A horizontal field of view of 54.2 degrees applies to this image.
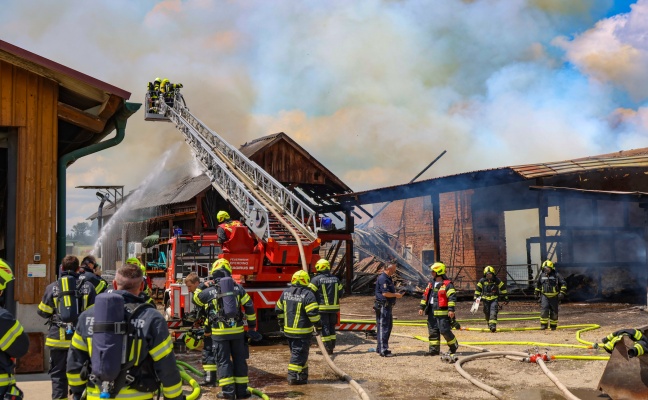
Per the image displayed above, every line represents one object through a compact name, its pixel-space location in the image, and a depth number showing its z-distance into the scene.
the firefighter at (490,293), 14.36
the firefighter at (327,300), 11.26
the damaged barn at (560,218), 20.02
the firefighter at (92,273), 7.30
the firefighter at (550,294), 14.32
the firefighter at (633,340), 6.50
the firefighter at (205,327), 8.24
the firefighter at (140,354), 4.12
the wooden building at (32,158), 9.19
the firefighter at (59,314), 6.95
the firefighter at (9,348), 4.82
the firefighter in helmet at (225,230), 12.53
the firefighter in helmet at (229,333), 7.79
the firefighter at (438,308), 10.72
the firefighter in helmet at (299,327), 8.84
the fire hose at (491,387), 7.69
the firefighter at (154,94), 23.08
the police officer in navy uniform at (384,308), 11.40
